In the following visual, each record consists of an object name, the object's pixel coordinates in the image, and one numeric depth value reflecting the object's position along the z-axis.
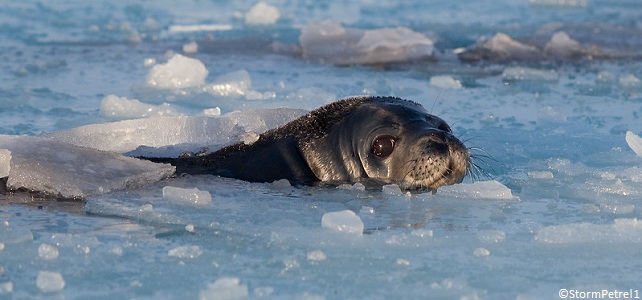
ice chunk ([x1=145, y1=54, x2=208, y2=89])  15.34
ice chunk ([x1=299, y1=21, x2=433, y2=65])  18.27
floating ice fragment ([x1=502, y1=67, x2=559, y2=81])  16.58
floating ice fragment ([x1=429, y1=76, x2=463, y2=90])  15.63
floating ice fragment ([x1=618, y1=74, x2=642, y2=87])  15.62
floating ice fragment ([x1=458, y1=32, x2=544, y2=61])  18.52
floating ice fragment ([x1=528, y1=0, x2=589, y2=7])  26.20
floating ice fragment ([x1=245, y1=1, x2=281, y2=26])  23.03
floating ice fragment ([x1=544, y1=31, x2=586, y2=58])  18.80
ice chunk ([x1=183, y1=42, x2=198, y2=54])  18.87
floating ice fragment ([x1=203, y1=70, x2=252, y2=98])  14.80
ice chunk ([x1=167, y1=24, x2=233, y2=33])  22.02
